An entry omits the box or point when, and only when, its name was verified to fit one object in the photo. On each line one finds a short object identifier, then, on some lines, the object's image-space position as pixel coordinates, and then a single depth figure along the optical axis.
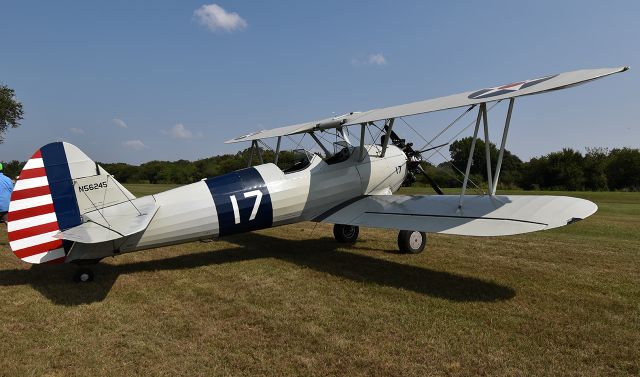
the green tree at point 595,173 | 46.31
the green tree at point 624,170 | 47.15
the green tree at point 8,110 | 33.53
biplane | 4.97
